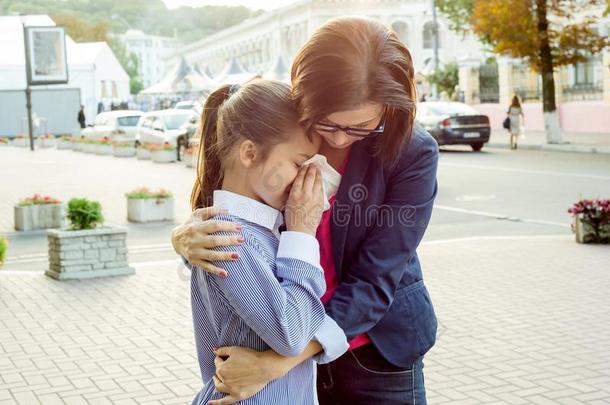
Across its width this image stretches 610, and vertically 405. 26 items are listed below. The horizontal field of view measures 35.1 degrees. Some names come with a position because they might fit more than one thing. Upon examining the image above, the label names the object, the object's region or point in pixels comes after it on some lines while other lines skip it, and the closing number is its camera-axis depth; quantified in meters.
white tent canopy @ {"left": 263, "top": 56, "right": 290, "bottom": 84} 43.37
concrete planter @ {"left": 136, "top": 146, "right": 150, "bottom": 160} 29.12
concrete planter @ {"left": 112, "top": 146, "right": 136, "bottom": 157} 31.23
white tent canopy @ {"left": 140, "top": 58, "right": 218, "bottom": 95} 49.34
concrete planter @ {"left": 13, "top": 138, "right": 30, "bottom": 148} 40.79
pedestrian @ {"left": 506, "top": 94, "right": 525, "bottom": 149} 27.62
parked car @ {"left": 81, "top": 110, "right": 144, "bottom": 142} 37.59
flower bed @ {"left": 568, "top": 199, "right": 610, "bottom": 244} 10.46
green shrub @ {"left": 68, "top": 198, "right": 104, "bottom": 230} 9.42
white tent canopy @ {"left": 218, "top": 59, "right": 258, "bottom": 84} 51.06
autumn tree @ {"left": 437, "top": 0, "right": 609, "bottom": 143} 27.19
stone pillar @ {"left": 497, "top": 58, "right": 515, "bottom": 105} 38.72
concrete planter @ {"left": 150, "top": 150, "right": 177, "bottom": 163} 27.48
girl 2.03
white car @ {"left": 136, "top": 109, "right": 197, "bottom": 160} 29.61
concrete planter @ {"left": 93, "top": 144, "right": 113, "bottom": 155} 32.81
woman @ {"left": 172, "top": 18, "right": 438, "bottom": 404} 2.09
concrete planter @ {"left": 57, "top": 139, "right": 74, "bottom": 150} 36.91
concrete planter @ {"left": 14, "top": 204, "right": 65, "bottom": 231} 13.12
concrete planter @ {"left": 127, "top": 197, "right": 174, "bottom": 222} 13.74
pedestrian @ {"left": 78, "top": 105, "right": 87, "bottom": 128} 48.19
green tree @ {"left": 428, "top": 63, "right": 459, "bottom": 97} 48.22
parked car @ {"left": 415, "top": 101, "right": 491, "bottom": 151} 26.28
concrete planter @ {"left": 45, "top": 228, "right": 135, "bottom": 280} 9.05
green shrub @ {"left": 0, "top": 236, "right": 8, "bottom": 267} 9.10
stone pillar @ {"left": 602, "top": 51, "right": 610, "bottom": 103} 32.59
